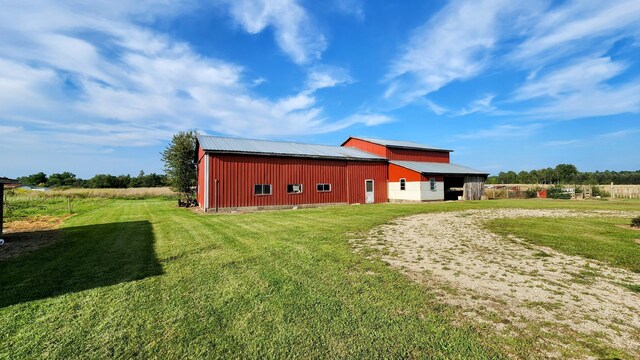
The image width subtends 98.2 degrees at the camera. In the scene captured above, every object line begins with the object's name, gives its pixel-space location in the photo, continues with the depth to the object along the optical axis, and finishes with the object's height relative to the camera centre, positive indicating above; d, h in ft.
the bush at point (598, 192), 114.42 -2.57
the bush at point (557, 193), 110.97 -2.63
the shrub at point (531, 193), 120.06 -2.58
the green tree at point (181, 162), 95.45 +10.97
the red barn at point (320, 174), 68.33 +5.09
